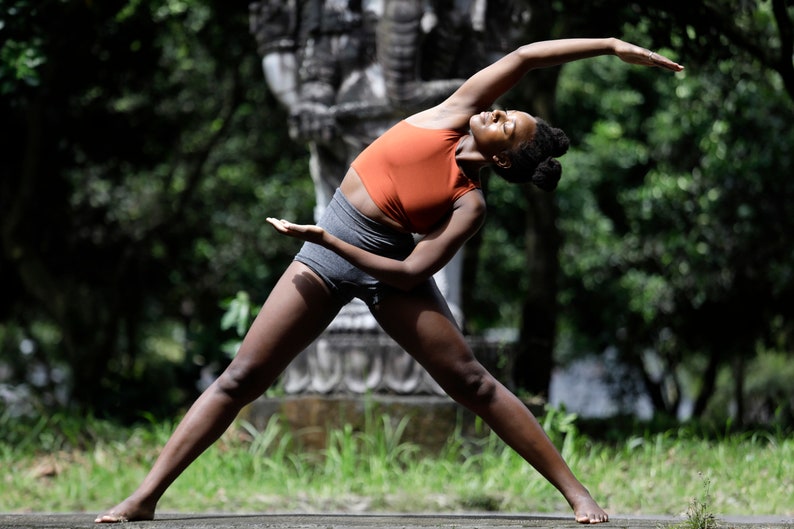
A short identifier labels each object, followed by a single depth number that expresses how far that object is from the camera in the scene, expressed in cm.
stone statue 1449
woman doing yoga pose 845
